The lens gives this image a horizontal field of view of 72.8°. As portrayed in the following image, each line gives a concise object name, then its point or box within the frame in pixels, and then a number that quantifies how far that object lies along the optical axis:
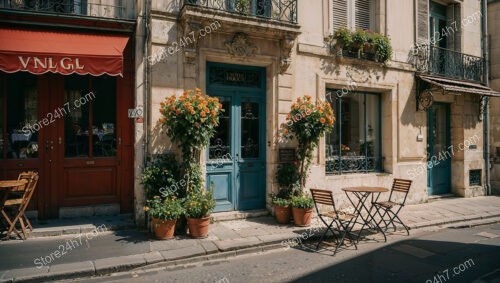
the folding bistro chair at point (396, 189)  6.56
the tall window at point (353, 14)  9.12
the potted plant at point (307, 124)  7.25
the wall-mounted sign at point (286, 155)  7.85
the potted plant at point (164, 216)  5.97
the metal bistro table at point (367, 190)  6.35
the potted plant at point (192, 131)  6.11
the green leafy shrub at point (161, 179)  6.39
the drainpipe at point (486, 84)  11.81
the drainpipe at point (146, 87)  6.78
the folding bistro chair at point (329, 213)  5.89
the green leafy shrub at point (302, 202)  7.05
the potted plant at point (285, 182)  7.44
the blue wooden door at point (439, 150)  10.91
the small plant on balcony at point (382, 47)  9.24
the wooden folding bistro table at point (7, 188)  5.55
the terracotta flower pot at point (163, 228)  5.98
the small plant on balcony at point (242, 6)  7.54
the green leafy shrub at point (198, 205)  6.16
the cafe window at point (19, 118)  6.60
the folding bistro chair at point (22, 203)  5.73
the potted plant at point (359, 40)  8.90
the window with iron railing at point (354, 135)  9.05
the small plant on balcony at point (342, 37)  8.73
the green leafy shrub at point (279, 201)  7.25
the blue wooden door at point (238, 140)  7.56
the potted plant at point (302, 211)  7.04
